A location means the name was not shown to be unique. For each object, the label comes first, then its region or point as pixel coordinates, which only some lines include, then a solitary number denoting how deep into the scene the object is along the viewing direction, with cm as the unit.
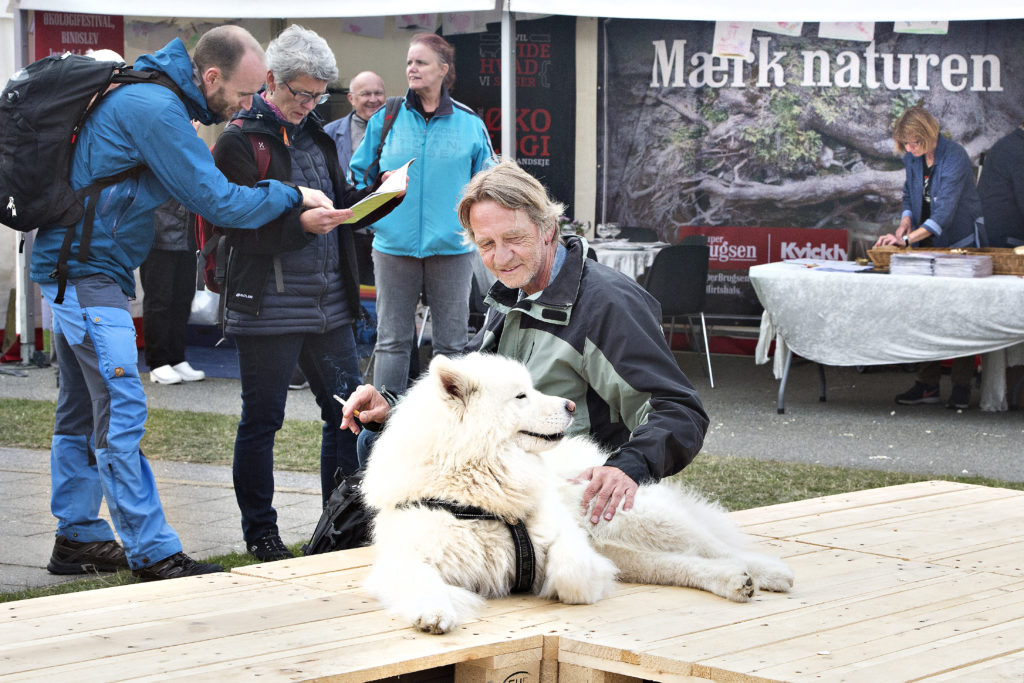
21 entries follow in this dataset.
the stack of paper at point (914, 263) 852
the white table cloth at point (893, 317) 836
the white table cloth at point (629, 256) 999
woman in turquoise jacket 726
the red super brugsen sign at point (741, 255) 1094
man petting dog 333
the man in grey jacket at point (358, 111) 923
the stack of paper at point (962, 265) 841
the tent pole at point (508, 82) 909
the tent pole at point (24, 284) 1023
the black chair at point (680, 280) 984
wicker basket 855
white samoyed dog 296
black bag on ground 388
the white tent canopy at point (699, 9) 857
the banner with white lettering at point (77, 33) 1070
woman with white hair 505
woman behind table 936
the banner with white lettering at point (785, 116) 1030
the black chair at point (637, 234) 1118
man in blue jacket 452
